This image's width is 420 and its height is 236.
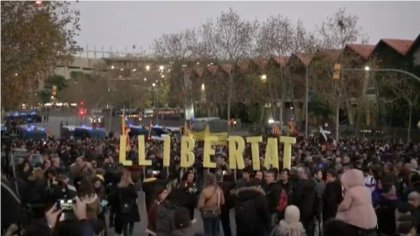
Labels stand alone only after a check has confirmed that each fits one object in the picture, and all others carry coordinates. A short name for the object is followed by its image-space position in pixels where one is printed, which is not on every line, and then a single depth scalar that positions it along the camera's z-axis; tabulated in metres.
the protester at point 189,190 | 11.87
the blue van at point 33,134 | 42.67
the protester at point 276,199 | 11.00
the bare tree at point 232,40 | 61.66
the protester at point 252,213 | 9.56
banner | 15.07
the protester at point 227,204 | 11.86
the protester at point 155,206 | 9.02
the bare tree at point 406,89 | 49.03
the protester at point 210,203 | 10.85
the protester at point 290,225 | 7.28
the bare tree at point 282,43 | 55.91
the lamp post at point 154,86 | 89.30
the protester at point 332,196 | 11.59
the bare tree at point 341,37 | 49.97
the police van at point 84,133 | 44.95
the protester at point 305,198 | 11.12
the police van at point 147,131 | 45.33
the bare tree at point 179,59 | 71.31
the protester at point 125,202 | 11.66
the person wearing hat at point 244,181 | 11.47
